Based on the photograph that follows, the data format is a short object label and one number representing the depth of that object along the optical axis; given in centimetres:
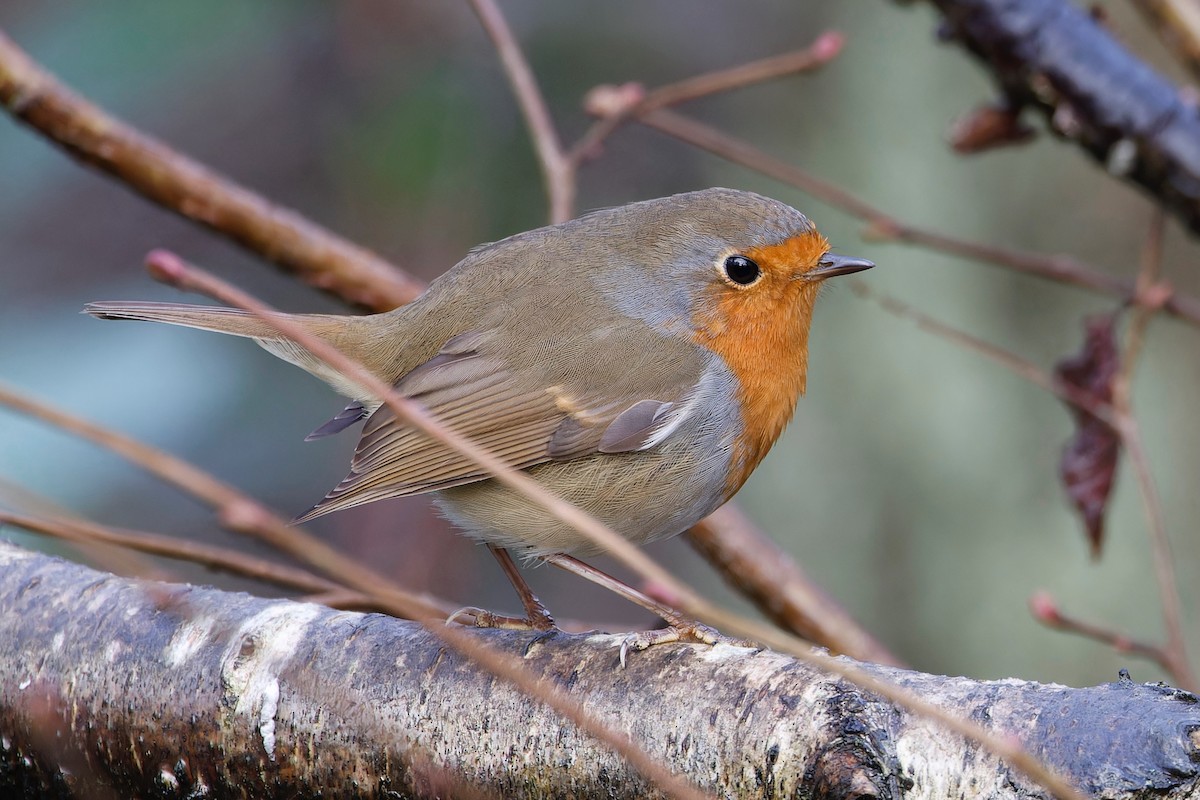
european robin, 503
